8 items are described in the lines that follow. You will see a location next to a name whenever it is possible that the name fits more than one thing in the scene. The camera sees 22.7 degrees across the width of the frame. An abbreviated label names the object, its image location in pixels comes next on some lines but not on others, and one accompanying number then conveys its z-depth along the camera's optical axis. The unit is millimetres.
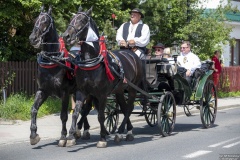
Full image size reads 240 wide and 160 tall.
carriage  13078
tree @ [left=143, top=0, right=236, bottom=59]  24234
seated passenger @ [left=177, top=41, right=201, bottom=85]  14883
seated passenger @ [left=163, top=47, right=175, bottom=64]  15233
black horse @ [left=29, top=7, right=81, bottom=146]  11062
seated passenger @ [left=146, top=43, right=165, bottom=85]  13305
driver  13016
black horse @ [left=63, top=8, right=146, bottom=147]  10891
